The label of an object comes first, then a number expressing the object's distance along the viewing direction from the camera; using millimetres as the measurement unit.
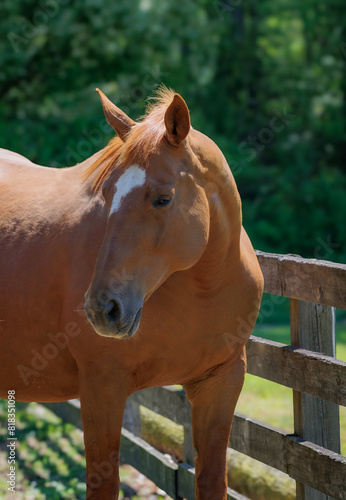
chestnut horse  4668
